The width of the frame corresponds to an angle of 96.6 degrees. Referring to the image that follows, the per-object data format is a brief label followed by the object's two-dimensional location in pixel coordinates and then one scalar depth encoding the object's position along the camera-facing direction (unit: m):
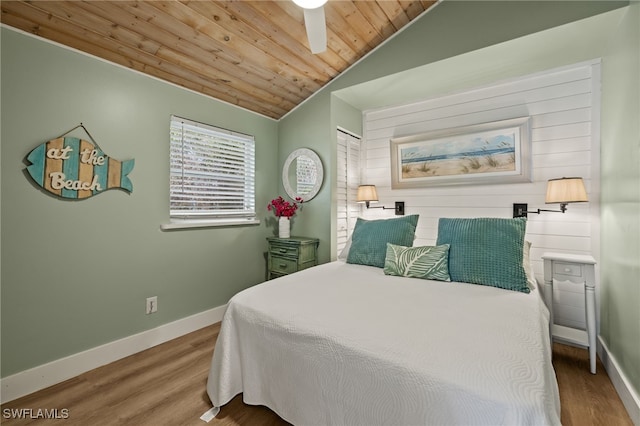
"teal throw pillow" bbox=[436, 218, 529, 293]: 1.80
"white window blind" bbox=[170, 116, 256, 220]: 2.60
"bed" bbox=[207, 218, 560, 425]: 0.89
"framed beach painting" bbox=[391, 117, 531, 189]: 2.59
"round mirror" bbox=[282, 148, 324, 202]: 3.15
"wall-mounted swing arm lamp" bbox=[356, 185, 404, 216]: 3.20
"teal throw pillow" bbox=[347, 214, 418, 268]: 2.38
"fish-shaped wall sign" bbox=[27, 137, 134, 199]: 1.82
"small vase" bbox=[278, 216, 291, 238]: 3.21
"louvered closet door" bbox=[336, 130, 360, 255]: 3.23
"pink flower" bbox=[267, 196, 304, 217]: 3.18
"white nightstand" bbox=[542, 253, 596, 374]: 1.97
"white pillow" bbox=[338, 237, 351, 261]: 2.71
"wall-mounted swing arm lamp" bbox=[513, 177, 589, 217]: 2.14
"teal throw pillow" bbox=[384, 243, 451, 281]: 2.00
